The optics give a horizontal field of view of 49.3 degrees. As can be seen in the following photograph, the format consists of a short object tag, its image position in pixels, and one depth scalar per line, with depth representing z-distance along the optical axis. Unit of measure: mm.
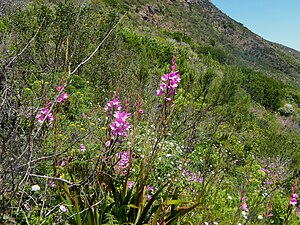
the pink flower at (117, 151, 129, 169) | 2589
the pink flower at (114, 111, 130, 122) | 2080
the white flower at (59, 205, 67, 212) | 2203
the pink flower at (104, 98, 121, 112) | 2164
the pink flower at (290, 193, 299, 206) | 2286
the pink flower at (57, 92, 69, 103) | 2252
